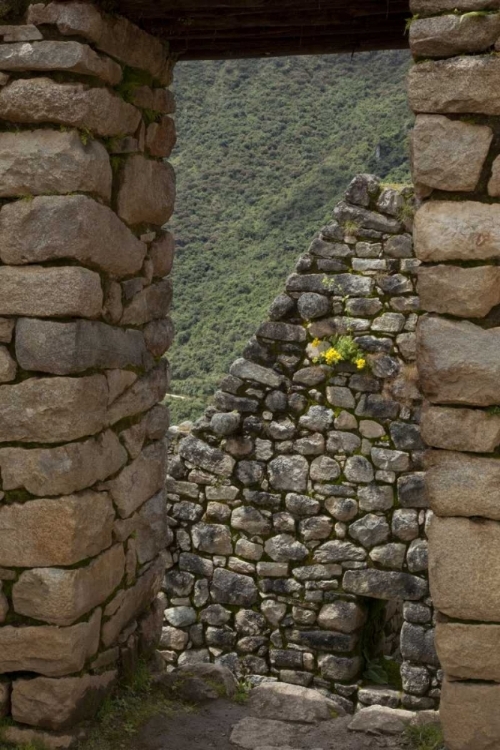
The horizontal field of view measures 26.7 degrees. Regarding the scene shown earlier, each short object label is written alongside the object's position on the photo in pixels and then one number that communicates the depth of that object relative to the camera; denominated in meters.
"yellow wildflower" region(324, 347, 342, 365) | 7.11
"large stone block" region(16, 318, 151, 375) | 3.74
